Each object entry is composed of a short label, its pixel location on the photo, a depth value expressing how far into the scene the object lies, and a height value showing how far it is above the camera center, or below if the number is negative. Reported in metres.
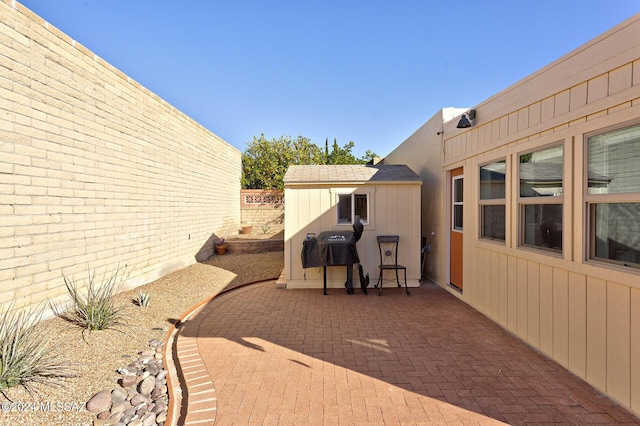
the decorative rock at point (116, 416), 2.40 -1.75
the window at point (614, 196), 2.51 +0.14
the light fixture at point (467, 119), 4.95 +1.62
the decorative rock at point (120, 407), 2.50 -1.75
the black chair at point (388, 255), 6.11 -1.00
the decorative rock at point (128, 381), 2.87 -1.73
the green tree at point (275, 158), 16.91 +3.75
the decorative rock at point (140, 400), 2.64 -1.77
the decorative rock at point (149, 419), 2.40 -1.78
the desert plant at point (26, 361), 2.48 -1.39
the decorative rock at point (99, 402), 2.47 -1.70
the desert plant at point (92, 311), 3.72 -1.36
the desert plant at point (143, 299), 4.81 -1.49
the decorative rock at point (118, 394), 2.64 -1.74
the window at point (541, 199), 3.33 +0.16
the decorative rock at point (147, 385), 2.82 -1.77
